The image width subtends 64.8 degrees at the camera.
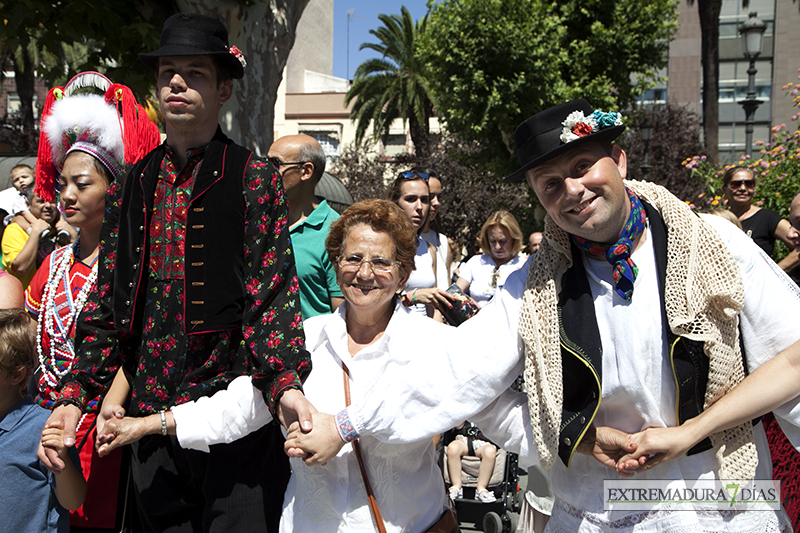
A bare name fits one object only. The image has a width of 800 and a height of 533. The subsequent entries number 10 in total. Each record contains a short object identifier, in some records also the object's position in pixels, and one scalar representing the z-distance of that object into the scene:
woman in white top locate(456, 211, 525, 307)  6.34
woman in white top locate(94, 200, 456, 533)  2.25
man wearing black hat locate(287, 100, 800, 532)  1.90
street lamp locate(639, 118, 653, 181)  15.27
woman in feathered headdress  2.72
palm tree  25.84
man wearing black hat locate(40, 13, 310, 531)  2.35
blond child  2.56
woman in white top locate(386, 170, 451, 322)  4.61
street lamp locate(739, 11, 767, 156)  12.84
